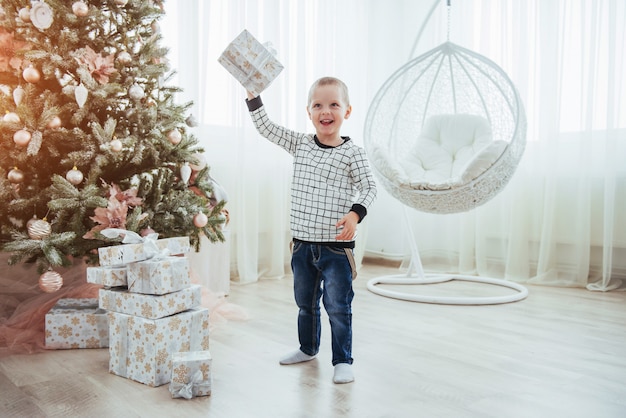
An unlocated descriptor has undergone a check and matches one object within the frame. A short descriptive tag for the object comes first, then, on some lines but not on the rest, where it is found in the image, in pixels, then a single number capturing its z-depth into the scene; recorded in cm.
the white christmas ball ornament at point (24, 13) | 185
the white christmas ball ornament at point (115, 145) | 191
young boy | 161
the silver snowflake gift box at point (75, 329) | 182
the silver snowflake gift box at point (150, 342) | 151
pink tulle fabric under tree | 183
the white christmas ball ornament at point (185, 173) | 209
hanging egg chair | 266
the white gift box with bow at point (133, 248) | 156
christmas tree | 184
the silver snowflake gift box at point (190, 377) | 142
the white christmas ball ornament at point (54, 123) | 187
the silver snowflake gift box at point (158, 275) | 152
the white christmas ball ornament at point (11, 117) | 181
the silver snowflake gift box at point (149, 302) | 152
